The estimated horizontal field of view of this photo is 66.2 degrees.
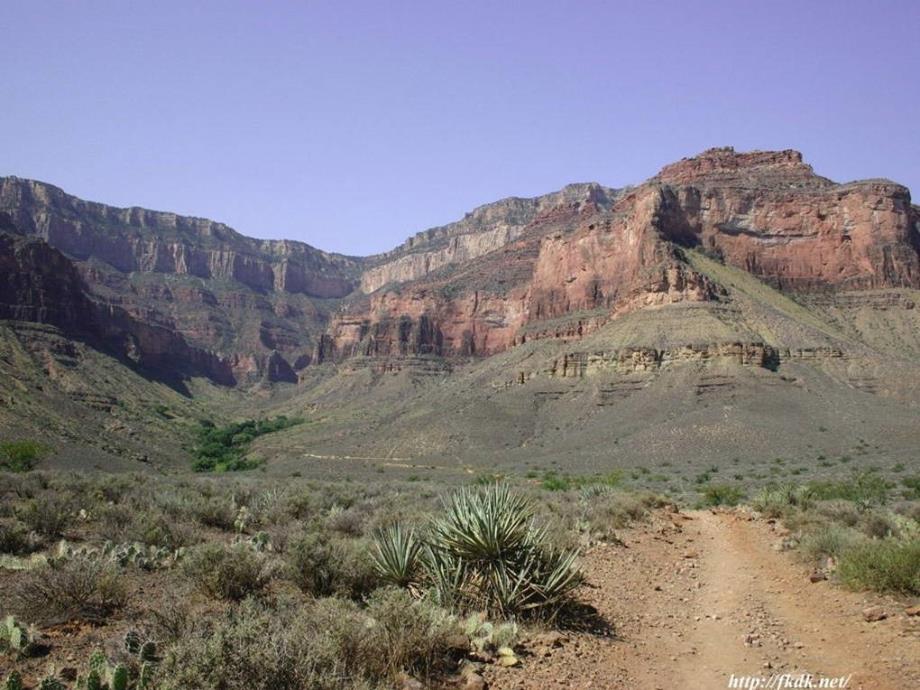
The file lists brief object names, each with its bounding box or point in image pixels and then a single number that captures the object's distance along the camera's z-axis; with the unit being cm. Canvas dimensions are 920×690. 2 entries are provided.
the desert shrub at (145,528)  1391
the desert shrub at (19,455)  4063
